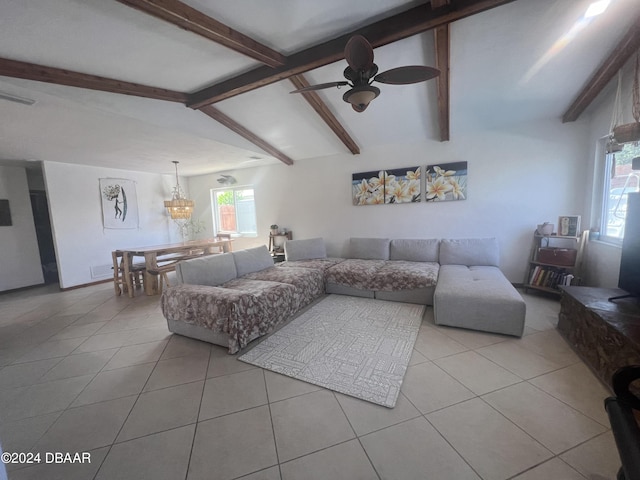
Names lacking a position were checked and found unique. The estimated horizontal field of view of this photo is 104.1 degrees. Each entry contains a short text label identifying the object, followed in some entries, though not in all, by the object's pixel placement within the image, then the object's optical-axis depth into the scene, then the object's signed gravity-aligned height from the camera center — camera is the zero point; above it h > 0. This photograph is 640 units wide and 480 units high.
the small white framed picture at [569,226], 3.16 -0.32
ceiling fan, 1.70 +0.98
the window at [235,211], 6.14 +0.09
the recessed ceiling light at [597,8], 1.88 +1.47
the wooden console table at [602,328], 1.57 -0.92
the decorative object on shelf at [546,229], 3.40 -0.37
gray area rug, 1.87 -1.28
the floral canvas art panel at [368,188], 4.53 +0.40
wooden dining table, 4.22 -0.66
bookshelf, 3.18 -0.79
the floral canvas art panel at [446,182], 3.97 +0.39
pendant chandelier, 4.62 +0.17
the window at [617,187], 2.54 +0.13
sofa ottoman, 2.41 -0.98
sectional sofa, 2.42 -0.88
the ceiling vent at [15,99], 2.40 +1.23
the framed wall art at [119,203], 5.29 +0.35
